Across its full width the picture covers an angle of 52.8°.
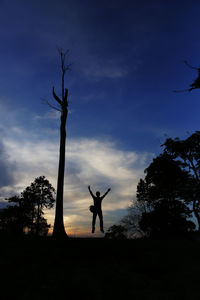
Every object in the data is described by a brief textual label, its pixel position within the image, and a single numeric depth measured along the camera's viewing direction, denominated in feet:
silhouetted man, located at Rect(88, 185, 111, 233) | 34.50
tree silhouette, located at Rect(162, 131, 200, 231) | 83.51
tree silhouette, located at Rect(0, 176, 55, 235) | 119.65
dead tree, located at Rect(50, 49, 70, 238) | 29.93
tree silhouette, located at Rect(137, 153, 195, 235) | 89.76
